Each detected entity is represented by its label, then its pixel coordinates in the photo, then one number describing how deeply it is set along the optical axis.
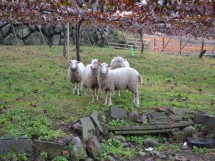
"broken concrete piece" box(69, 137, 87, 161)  6.09
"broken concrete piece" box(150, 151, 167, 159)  7.07
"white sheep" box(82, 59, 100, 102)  9.68
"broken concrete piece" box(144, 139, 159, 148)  7.75
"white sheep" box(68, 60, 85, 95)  10.53
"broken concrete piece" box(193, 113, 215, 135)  8.57
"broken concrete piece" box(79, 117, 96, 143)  6.89
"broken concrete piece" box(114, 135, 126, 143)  7.70
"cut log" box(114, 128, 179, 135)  7.95
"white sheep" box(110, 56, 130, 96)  11.70
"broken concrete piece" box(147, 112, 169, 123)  8.79
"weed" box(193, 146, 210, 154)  7.48
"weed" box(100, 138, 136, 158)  6.87
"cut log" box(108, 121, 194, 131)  7.99
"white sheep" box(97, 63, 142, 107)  9.48
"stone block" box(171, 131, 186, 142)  8.28
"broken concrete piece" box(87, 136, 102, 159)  6.49
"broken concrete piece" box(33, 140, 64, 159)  6.12
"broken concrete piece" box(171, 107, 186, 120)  9.06
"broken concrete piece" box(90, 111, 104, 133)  7.57
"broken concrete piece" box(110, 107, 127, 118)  8.59
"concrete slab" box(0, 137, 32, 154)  5.97
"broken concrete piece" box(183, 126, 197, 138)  8.36
